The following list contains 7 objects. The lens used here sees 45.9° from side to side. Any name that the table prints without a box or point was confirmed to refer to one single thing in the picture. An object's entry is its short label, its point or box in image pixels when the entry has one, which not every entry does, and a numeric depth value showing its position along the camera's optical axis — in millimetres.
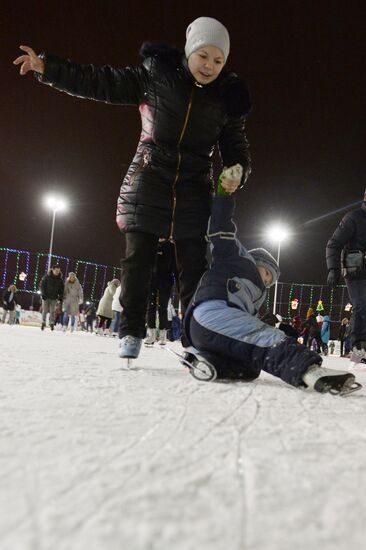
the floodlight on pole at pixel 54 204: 24812
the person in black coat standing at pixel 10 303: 14791
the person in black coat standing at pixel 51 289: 10734
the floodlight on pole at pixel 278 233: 20094
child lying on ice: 1672
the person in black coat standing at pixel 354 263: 3900
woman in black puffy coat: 2416
